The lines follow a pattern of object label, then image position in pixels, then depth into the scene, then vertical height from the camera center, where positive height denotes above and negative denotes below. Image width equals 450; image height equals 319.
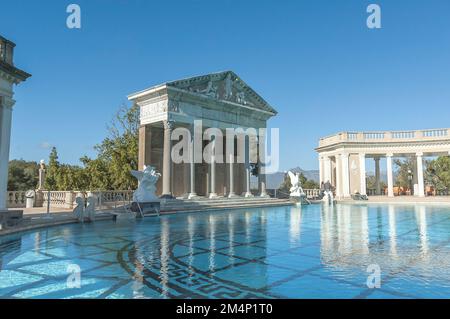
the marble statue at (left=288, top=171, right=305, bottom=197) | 27.41 -0.12
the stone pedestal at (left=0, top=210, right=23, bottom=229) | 10.78 -1.10
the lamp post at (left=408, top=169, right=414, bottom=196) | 42.38 +0.17
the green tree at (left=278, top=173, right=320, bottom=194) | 56.53 +0.48
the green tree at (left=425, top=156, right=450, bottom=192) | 40.03 +1.87
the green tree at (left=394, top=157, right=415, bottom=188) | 54.40 +2.82
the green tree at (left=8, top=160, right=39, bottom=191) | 40.97 +1.15
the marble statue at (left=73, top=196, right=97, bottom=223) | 13.80 -1.04
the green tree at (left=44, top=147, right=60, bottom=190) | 41.50 +1.54
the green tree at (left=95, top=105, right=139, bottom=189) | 30.39 +3.07
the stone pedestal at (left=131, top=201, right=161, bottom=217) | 16.45 -1.10
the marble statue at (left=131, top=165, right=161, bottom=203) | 16.44 +0.08
